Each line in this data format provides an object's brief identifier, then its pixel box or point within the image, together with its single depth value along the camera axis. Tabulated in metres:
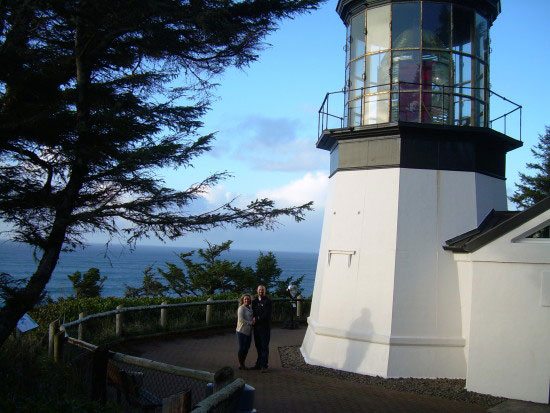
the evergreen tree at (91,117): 7.37
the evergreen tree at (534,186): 31.12
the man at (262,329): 11.27
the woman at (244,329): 11.22
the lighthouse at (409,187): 11.05
